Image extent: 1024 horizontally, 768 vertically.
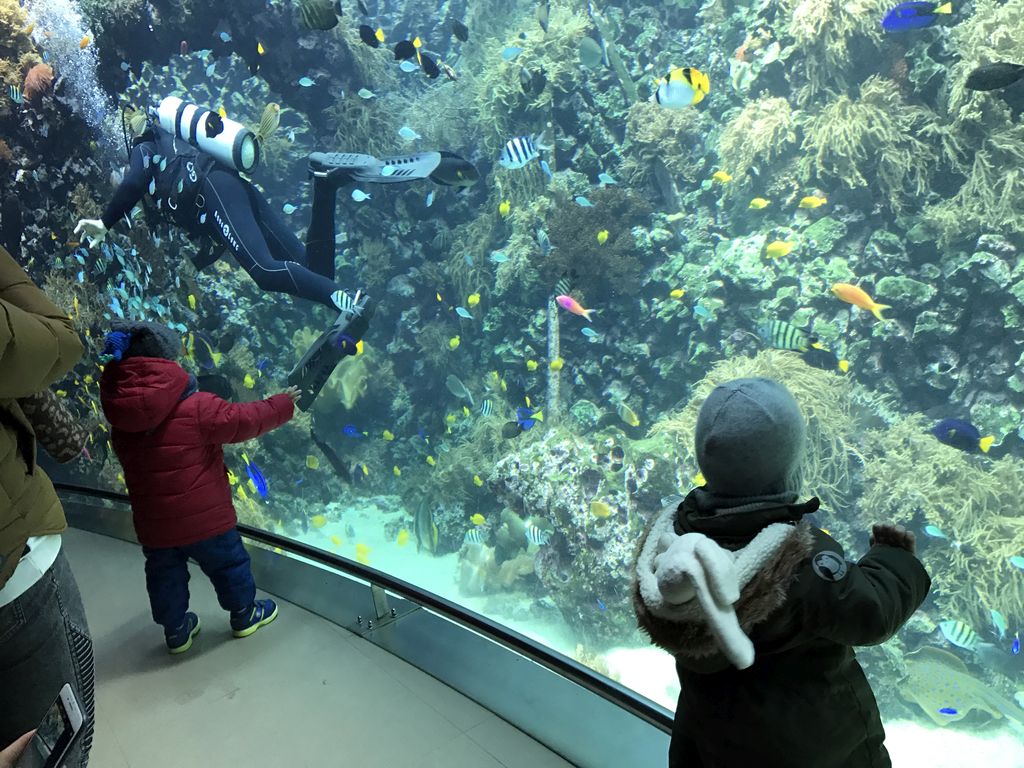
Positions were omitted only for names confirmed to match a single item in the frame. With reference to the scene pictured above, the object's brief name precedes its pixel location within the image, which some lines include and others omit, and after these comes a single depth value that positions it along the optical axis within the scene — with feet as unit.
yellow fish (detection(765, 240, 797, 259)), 17.38
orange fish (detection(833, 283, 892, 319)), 14.97
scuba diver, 19.16
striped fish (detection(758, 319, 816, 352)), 14.07
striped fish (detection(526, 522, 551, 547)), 18.92
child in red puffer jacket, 7.83
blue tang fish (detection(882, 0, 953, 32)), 13.04
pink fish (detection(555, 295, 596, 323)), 19.17
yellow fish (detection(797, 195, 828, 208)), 18.06
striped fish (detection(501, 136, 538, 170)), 16.84
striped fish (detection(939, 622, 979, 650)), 13.12
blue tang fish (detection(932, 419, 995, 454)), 12.50
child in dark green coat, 3.04
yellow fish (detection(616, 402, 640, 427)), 19.76
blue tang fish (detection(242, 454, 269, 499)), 22.06
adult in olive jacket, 4.19
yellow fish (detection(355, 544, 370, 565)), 22.35
